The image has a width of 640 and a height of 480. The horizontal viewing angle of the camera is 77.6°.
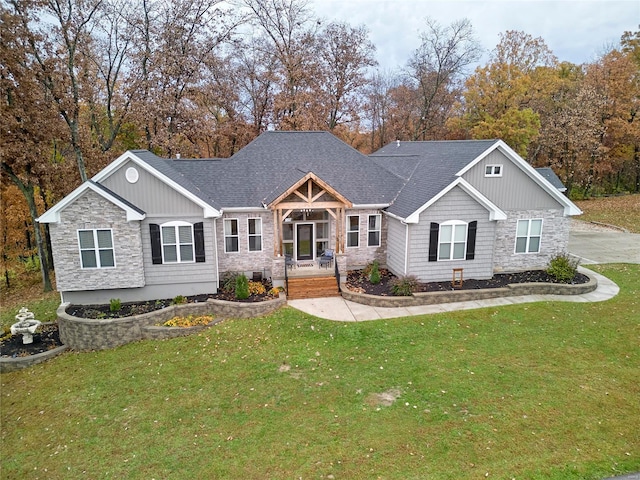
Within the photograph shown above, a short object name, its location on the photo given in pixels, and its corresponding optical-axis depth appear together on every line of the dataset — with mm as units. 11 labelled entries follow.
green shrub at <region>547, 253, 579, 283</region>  16125
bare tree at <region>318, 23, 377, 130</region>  32156
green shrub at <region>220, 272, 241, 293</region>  15703
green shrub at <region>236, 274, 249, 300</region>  14586
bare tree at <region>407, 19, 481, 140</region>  37219
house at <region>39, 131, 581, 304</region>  14312
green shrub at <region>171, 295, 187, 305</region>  14492
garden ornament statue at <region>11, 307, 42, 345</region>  12891
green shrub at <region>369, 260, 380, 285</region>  16141
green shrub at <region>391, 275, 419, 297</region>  14844
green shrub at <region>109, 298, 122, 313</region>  13891
